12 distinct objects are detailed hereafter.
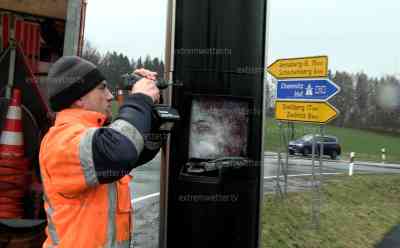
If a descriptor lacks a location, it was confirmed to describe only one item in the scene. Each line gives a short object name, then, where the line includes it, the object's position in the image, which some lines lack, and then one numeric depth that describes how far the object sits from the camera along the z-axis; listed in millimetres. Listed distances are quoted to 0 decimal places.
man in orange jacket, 1838
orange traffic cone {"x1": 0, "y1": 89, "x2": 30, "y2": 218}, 3859
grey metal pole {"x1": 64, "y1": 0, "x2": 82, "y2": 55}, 3477
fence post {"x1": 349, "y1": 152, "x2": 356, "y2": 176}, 17817
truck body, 3678
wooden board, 4211
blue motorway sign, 7989
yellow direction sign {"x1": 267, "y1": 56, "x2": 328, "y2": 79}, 8125
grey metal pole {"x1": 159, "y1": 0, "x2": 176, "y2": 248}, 3158
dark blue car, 29969
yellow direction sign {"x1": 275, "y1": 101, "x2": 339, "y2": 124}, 8117
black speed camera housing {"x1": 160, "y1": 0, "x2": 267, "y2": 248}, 3123
